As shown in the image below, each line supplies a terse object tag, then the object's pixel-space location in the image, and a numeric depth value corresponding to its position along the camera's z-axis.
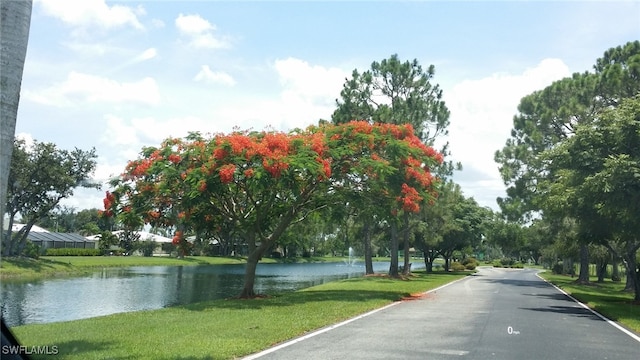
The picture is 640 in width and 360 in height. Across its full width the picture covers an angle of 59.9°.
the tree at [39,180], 51.03
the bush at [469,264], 68.31
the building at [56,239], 74.94
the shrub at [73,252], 64.94
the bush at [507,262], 100.95
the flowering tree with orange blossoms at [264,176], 19.58
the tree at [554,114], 34.60
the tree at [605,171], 17.47
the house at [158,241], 87.58
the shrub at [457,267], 66.88
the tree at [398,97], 40.88
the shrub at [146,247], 83.19
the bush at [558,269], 67.75
